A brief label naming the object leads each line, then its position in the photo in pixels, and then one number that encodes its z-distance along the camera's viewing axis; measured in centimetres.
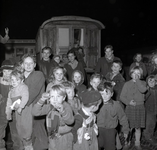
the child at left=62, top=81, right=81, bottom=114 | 367
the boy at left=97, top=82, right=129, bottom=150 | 353
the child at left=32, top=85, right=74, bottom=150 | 282
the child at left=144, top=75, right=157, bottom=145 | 479
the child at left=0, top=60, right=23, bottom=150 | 414
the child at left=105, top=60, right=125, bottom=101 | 507
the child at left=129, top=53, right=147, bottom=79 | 643
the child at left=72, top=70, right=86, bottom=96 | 462
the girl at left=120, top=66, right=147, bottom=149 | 452
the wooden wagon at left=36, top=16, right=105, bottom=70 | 1082
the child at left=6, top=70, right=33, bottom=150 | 357
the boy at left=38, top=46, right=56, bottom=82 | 582
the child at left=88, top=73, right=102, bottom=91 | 424
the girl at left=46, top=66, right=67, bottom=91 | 423
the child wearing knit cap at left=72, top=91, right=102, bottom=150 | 298
